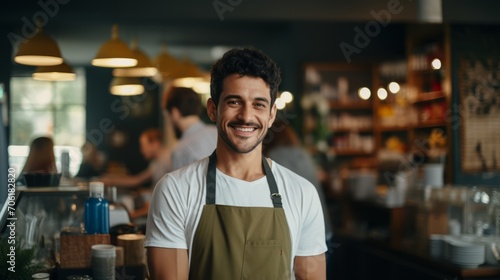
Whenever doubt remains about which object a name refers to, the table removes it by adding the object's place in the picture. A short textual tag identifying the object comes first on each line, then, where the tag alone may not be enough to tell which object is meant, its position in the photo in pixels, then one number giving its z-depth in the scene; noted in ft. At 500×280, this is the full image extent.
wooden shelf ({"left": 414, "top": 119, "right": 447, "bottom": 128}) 26.32
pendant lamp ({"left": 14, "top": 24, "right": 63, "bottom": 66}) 16.37
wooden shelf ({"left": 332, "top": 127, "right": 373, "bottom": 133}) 34.53
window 50.08
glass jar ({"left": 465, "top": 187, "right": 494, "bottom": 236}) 15.85
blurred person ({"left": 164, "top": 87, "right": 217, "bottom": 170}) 15.52
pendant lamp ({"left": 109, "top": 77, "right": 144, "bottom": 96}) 27.17
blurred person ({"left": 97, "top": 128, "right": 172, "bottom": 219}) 29.25
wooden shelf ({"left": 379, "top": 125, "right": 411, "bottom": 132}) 30.78
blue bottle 10.48
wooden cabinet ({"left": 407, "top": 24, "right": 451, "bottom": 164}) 25.53
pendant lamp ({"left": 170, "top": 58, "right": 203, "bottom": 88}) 26.66
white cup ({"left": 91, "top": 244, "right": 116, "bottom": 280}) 9.78
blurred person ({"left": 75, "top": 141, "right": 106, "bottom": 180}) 36.76
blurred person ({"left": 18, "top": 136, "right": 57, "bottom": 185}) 14.33
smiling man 7.92
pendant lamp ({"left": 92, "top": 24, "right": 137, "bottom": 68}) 18.81
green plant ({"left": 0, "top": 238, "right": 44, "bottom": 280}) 8.87
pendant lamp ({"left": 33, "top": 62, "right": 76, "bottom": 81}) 19.06
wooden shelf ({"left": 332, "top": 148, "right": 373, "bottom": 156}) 34.55
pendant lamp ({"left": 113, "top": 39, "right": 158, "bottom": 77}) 21.67
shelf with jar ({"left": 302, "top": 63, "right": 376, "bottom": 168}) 34.37
